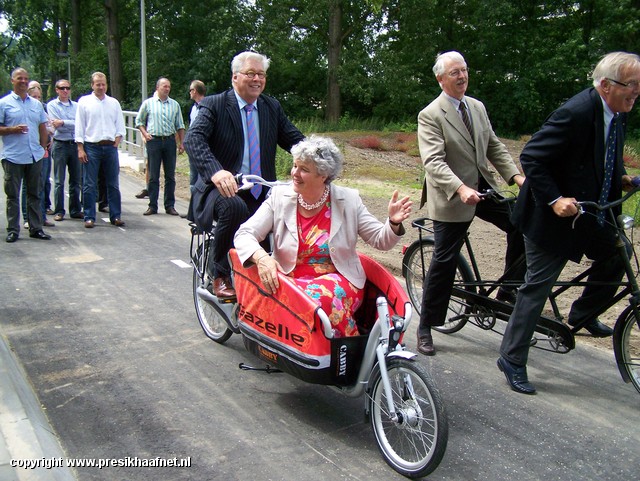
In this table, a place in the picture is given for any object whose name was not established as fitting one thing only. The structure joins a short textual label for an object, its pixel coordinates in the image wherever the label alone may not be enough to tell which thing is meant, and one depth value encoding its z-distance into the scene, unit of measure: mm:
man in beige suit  5305
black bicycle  4660
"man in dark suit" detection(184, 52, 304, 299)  5043
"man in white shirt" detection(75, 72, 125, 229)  10336
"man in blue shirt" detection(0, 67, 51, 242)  9023
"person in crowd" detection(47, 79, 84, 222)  10695
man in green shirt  11656
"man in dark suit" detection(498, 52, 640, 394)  4480
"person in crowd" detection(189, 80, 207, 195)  10977
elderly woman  4234
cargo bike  3650
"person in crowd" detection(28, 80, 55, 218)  10297
